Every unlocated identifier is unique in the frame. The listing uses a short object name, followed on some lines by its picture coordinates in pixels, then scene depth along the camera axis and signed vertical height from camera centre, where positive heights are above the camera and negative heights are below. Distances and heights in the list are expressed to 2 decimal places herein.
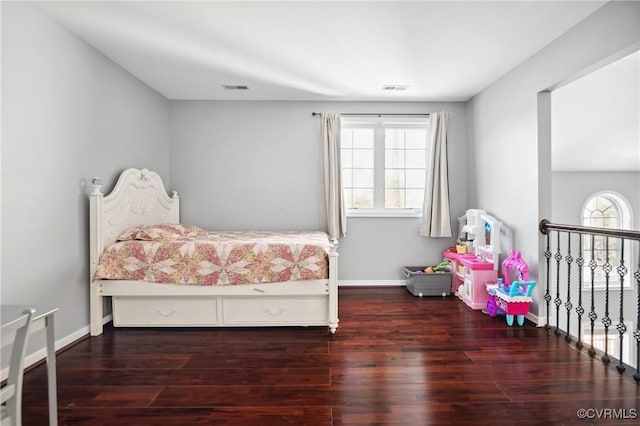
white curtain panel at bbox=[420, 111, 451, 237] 4.24 +0.28
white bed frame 2.83 -0.76
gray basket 3.94 -0.85
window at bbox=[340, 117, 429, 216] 4.42 +0.54
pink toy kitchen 3.46 -0.53
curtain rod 4.34 +1.17
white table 1.15 -0.48
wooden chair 1.08 -0.48
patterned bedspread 2.84 -0.43
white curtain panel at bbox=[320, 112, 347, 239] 4.20 +0.37
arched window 4.56 -0.14
